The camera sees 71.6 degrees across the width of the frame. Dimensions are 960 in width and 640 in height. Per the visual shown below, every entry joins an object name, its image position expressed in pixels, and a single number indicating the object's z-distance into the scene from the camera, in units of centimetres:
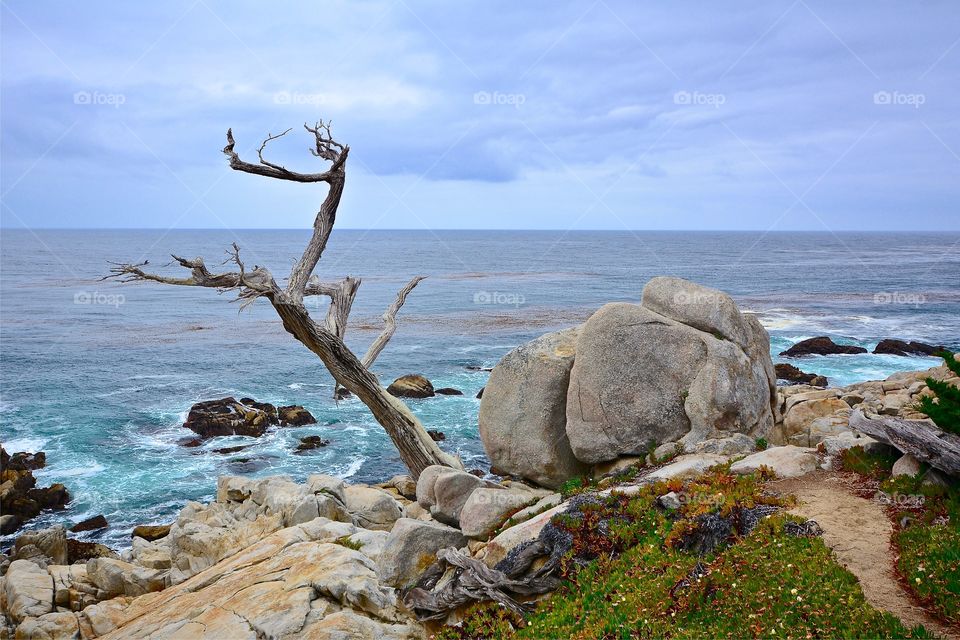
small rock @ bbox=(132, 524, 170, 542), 2139
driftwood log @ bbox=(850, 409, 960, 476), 1033
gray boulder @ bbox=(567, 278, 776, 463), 1537
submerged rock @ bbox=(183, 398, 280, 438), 3164
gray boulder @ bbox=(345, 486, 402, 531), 1727
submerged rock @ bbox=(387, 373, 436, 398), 3669
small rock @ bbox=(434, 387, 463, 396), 3703
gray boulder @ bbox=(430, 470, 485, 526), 1433
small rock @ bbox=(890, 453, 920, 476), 1126
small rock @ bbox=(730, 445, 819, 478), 1263
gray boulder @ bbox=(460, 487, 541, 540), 1295
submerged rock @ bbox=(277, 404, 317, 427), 3268
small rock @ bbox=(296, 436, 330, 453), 2933
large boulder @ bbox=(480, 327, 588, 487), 1616
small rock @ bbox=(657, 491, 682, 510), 1145
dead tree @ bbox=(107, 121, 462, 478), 1597
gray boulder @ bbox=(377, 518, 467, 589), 1188
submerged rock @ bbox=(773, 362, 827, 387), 3481
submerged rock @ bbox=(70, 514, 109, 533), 2227
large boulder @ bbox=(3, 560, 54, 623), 1374
